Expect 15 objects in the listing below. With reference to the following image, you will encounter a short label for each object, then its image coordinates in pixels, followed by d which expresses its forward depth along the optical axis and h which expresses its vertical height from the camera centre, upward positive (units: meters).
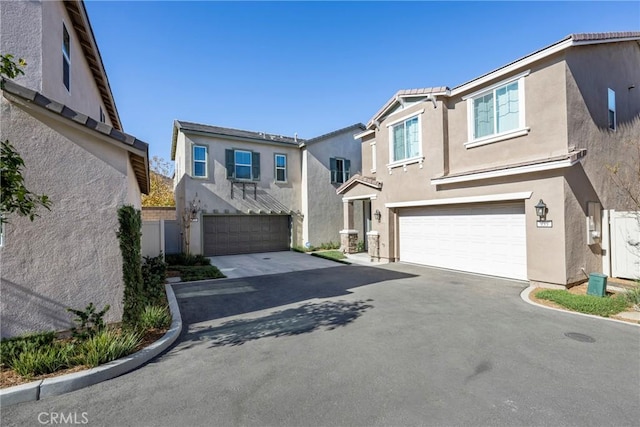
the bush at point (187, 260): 14.54 -2.11
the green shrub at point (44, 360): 3.94 -1.92
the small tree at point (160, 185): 27.03 +3.19
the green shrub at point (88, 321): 4.73 -1.69
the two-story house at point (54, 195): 4.60 +0.41
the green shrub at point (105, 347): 4.21 -1.91
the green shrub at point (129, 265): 5.26 -0.83
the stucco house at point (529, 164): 8.50 +1.65
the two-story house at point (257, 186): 16.80 +1.90
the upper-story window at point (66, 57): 7.12 +4.00
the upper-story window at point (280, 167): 19.27 +3.19
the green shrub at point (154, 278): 7.51 -1.66
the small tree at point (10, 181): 3.79 +0.50
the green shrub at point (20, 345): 4.19 -1.84
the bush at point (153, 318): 5.44 -1.92
